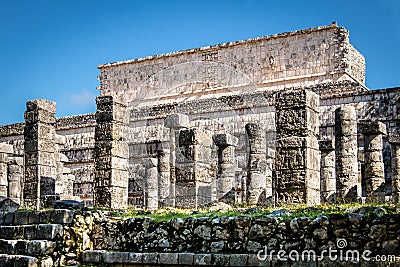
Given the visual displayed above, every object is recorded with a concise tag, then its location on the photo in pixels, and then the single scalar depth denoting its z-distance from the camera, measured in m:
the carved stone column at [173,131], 20.34
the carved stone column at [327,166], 20.34
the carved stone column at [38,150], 19.30
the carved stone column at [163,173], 23.06
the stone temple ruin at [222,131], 16.91
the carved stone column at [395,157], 19.11
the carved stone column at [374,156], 19.59
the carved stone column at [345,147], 19.00
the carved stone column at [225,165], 20.59
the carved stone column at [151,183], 23.53
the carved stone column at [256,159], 19.50
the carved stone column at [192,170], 17.17
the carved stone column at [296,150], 13.88
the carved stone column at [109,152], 16.94
